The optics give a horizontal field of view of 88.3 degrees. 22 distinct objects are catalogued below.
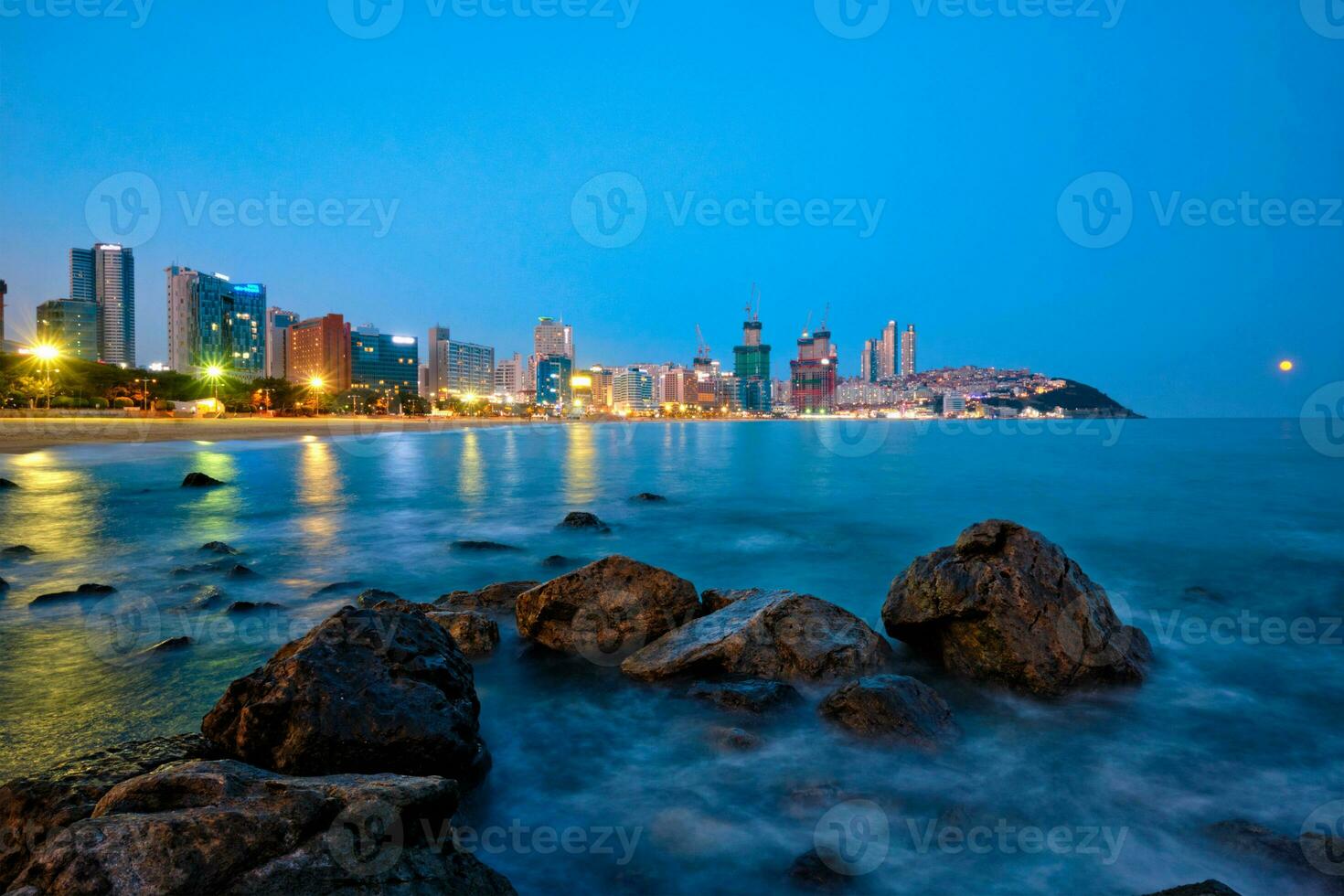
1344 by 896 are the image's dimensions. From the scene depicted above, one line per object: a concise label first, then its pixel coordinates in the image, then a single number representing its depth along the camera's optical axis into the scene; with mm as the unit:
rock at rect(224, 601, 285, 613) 10062
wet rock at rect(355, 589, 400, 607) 9602
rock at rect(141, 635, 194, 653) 8234
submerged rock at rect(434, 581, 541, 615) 10086
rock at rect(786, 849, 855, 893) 4504
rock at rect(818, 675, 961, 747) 6164
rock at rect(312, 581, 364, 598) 11622
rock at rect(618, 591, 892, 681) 7398
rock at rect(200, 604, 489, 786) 4863
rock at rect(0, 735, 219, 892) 3611
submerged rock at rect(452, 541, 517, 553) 16375
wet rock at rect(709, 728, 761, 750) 6117
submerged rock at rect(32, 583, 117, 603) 10344
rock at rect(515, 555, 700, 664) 8406
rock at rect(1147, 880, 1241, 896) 3789
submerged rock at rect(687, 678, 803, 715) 6695
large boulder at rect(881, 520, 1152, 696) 7336
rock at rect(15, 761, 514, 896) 2975
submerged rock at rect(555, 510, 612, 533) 19328
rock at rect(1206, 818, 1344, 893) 4555
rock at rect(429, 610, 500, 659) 8242
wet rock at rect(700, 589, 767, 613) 9203
